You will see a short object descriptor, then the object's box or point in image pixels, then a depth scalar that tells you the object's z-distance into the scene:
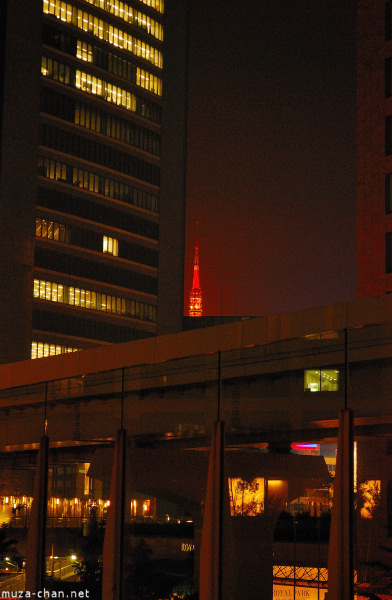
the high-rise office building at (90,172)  102.06
